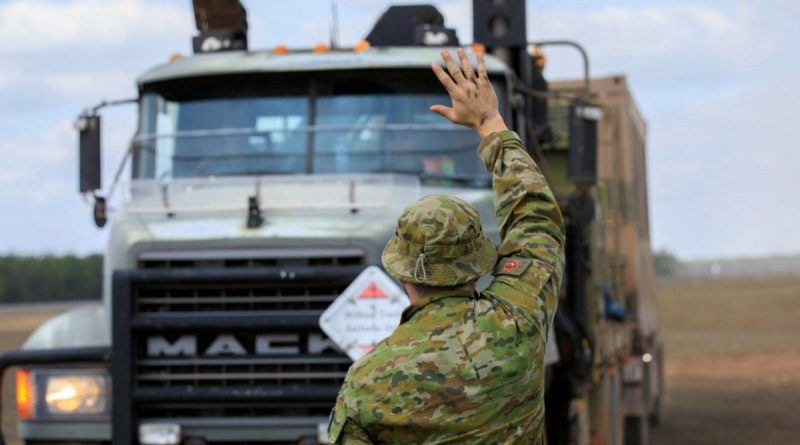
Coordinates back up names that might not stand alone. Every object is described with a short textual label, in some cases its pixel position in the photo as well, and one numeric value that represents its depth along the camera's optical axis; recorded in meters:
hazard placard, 12.10
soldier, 6.67
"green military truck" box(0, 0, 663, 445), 12.79
